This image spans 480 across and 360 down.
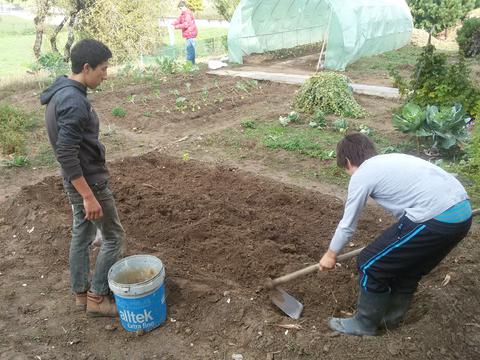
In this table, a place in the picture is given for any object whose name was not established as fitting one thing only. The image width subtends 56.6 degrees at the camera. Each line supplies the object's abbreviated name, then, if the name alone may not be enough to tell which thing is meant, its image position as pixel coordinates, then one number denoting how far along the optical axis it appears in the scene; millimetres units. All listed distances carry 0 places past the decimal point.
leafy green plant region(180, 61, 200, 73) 13148
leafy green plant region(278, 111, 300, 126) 8031
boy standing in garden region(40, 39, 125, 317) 2788
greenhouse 13344
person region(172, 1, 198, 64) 13938
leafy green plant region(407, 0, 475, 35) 21547
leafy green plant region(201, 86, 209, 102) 9989
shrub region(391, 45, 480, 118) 6910
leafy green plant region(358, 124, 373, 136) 7316
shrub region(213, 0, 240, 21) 23484
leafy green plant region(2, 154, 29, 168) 6574
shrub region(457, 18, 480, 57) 15484
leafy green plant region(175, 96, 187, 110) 9516
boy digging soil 2598
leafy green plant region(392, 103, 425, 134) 6297
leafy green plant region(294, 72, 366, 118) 8541
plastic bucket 2984
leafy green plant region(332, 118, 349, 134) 7555
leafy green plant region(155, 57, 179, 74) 12930
